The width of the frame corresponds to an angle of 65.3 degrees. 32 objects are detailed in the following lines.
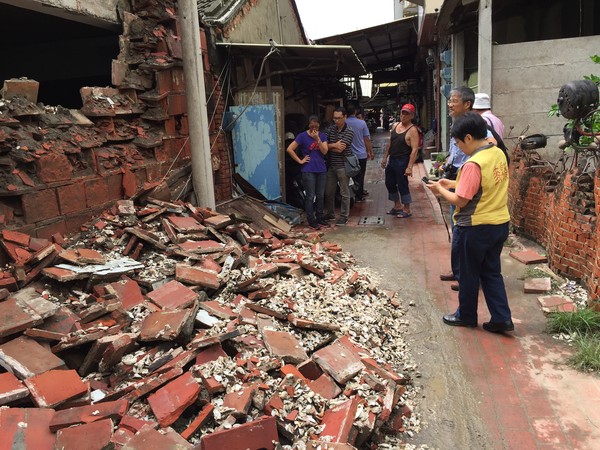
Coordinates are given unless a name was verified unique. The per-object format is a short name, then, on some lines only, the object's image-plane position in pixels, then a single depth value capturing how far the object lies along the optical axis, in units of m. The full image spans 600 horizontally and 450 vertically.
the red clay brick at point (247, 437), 2.33
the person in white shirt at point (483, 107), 4.95
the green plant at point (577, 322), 3.87
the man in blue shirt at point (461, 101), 4.54
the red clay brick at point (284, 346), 3.17
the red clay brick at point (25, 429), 2.25
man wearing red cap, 7.67
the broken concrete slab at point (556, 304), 4.23
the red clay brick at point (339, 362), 3.04
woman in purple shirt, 7.49
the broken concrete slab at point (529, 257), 5.57
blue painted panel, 8.06
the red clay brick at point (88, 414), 2.40
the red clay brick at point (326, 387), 2.88
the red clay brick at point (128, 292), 3.75
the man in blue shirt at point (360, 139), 8.76
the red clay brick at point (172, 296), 3.69
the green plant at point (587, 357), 3.45
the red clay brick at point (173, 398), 2.56
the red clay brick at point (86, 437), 2.25
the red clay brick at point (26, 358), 2.76
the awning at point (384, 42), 13.85
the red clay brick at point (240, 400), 2.57
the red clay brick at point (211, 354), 3.02
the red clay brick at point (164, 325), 3.18
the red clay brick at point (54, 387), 2.58
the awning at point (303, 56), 7.48
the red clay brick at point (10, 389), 2.52
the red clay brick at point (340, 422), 2.49
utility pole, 5.88
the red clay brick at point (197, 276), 4.14
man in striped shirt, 7.62
